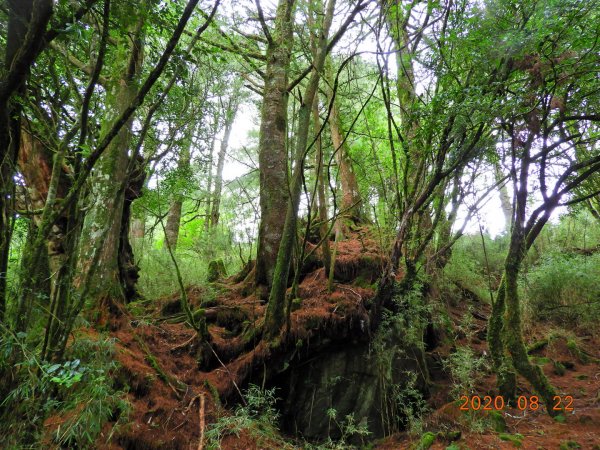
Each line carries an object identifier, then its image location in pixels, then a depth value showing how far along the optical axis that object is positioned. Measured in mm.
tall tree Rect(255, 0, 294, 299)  5211
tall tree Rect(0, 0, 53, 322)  1852
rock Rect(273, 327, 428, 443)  4426
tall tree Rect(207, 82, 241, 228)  7289
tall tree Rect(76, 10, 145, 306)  3896
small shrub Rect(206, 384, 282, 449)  3172
